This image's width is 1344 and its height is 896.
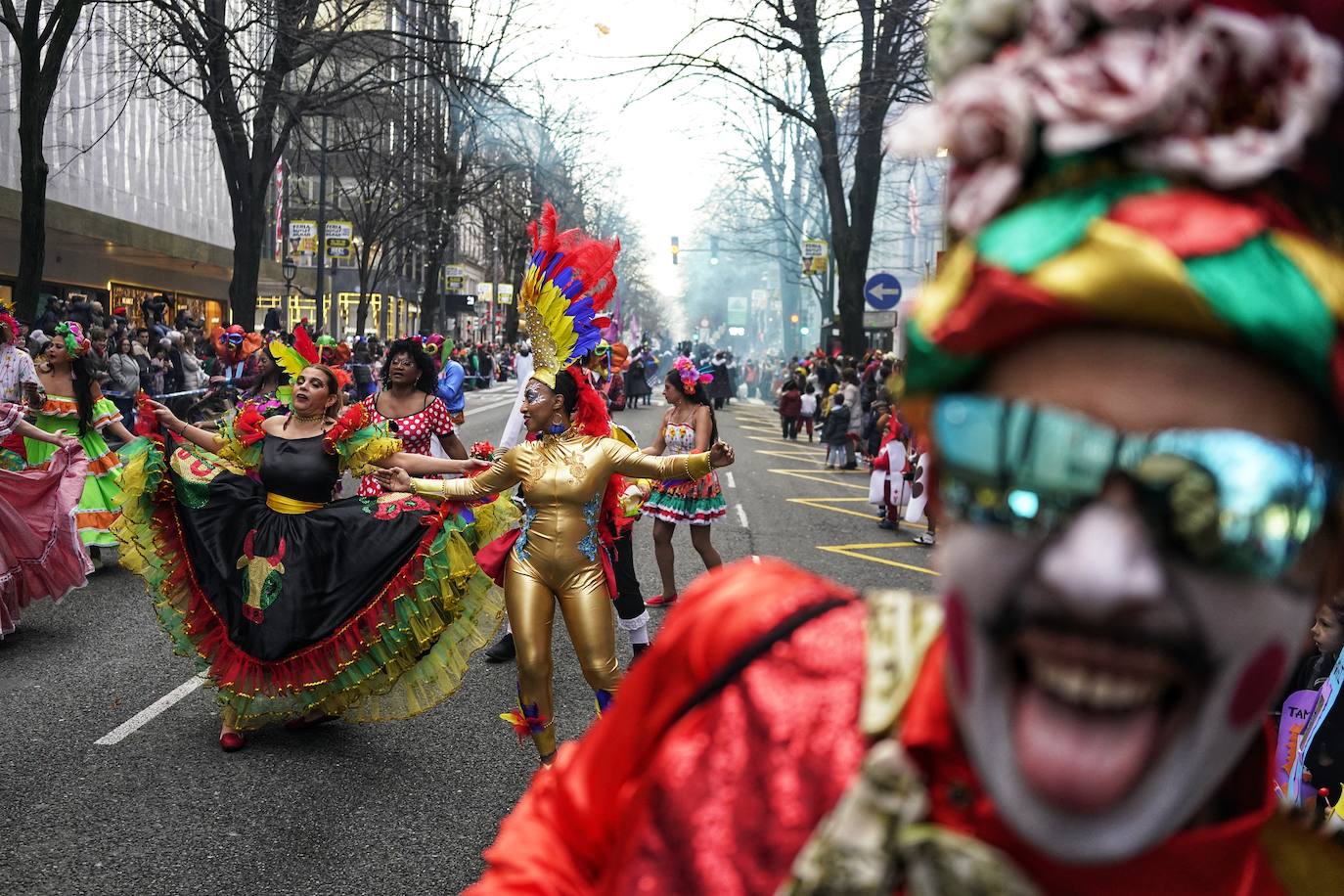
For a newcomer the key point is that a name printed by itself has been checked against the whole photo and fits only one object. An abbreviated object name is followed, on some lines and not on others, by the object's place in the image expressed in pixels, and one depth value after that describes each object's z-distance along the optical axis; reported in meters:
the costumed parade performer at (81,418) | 10.06
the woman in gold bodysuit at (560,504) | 5.34
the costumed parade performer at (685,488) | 9.73
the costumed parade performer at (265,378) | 9.00
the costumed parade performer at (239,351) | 11.74
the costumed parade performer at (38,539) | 7.80
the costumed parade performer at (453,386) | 11.48
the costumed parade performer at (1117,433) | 0.91
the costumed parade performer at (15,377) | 9.78
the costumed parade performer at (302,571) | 5.99
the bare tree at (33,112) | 13.70
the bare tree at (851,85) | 15.66
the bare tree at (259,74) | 14.38
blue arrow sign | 18.83
